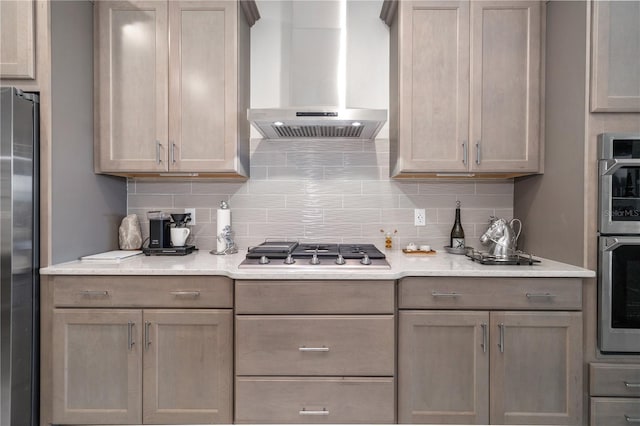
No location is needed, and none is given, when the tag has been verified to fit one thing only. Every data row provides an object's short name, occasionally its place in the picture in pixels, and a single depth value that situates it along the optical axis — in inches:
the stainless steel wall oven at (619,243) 69.1
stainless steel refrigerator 63.9
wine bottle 97.5
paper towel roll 93.4
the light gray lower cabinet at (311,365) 71.0
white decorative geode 94.6
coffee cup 93.4
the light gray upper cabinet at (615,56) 70.5
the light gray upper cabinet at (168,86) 85.0
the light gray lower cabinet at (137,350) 71.9
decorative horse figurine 80.6
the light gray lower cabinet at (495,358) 71.2
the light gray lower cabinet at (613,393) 70.5
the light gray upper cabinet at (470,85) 84.5
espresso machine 89.7
